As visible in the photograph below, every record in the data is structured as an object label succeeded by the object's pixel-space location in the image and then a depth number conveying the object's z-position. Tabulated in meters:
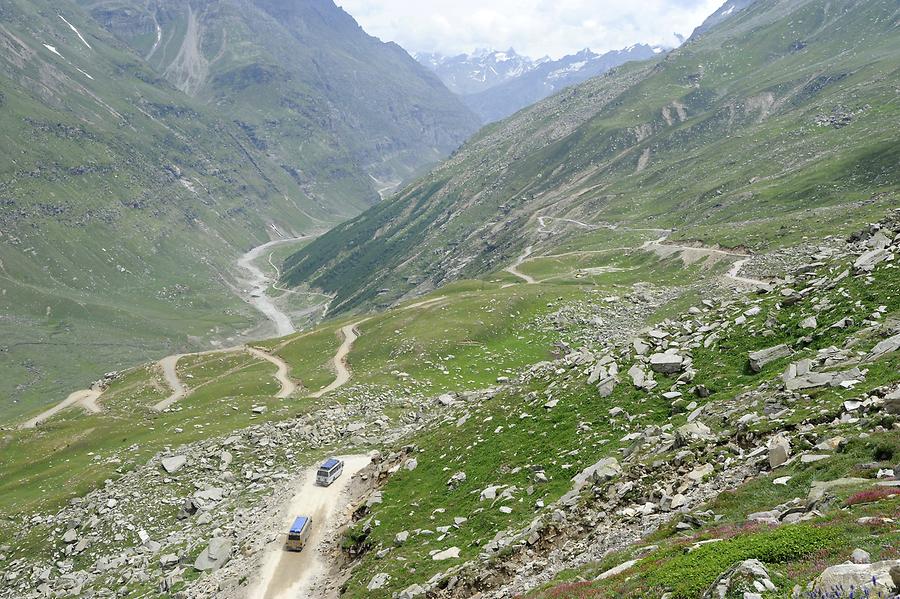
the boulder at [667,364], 35.81
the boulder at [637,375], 35.97
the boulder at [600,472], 28.05
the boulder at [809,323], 32.06
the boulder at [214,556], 42.72
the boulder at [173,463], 58.34
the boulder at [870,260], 34.34
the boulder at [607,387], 37.31
